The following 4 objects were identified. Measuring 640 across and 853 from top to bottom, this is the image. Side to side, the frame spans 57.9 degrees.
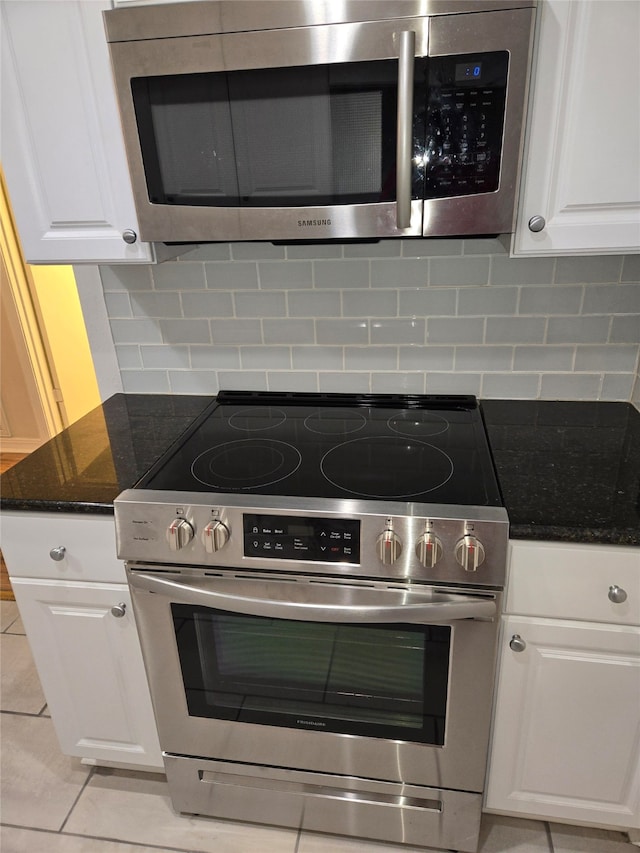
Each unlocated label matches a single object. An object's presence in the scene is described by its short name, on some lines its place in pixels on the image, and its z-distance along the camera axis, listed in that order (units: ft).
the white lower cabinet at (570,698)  3.81
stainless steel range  3.79
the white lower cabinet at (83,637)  4.37
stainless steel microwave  3.46
